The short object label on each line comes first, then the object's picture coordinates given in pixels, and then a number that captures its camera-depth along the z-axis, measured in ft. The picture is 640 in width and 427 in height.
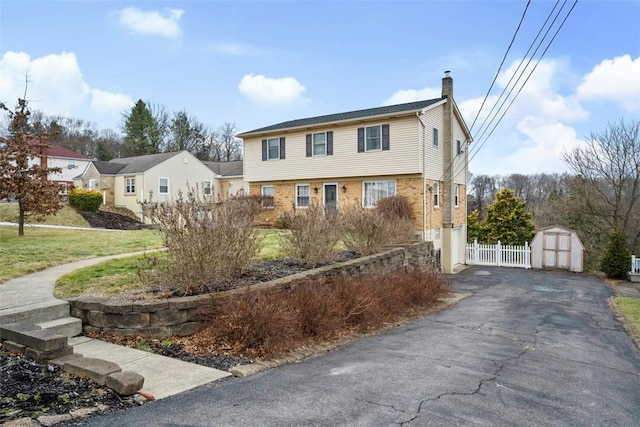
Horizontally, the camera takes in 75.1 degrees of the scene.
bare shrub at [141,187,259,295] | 20.58
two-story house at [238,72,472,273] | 61.82
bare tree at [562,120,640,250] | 72.90
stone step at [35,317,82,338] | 17.60
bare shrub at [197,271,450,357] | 17.39
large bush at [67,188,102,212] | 79.92
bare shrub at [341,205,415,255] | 39.29
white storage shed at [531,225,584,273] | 69.46
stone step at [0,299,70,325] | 17.08
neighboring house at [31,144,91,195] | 143.23
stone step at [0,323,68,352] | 14.10
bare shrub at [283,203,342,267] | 30.55
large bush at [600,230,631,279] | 62.69
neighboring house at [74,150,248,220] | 92.38
